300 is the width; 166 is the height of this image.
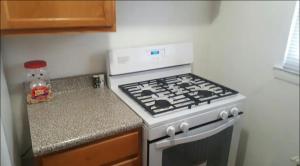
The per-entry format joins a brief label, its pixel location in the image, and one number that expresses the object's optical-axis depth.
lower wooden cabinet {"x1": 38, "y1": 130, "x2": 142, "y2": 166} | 0.96
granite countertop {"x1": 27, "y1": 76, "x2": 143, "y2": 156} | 0.94
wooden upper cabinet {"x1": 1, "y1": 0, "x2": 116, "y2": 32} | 0.88
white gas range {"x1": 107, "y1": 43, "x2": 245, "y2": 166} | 1.11
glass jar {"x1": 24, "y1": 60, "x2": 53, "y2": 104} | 1.22
